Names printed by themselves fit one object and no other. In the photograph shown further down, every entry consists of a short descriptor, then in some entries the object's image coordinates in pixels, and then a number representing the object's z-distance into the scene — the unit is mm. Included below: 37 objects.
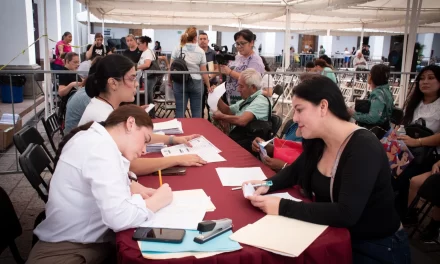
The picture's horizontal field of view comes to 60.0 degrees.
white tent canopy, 7906
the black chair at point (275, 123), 3520
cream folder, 1319
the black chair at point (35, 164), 1880
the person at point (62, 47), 8216
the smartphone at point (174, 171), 2115
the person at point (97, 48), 7840
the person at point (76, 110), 2838
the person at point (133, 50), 7074
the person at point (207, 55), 6266
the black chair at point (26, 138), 2391
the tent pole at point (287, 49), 8509
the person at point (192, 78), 5430
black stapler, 1339
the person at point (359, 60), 14305
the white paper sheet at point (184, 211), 1474
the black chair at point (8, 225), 1888
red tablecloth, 1292
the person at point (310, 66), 6517
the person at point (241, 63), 4258
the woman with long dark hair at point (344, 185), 1525
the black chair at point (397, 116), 4043
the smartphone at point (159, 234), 1336
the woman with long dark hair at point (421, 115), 3236
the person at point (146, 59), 6340
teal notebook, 1290
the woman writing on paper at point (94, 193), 1458
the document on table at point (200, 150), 2445
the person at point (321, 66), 6044
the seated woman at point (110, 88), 2359
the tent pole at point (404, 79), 6020
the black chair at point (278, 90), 5456
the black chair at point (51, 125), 3164
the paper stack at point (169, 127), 3161
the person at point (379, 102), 4129
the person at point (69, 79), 5297
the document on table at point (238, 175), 1981
